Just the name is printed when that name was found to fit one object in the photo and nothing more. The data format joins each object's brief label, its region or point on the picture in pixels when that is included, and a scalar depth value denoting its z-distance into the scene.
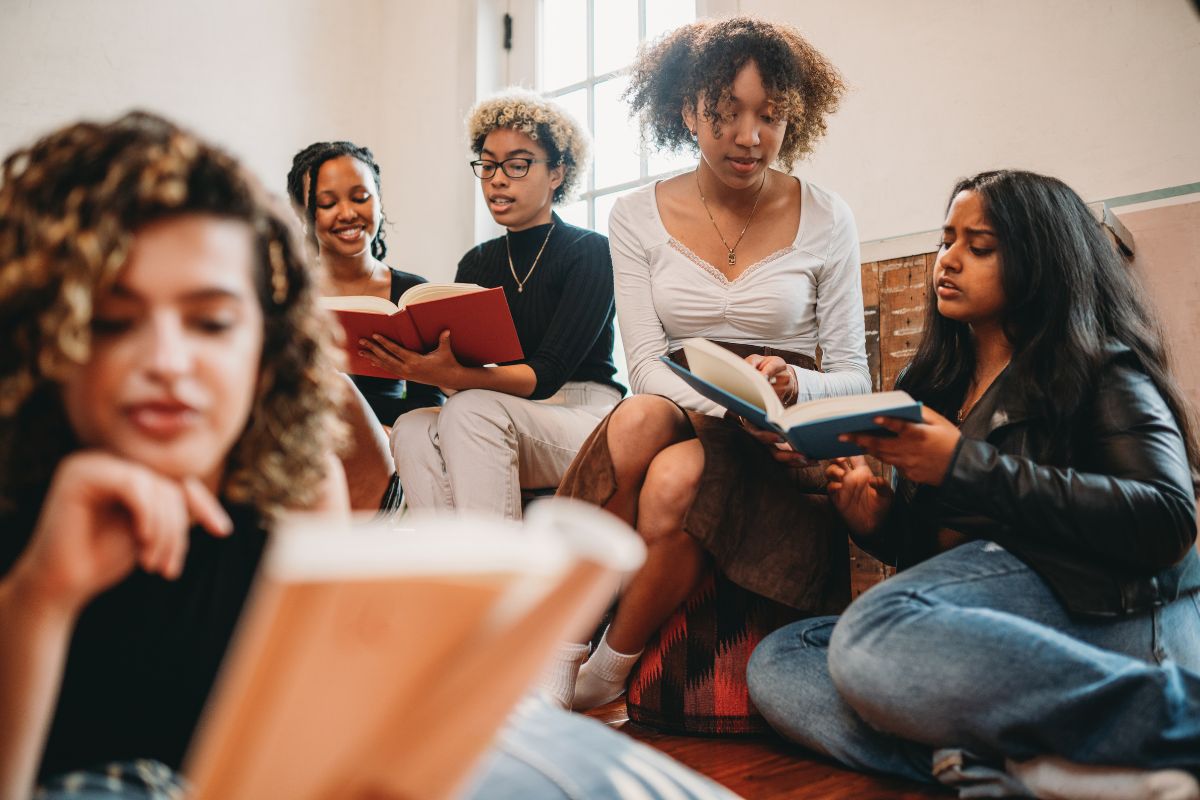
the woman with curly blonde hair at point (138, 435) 0.49
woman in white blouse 1.38
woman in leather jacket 0.98
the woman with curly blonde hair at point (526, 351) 1.71
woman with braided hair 2.14
